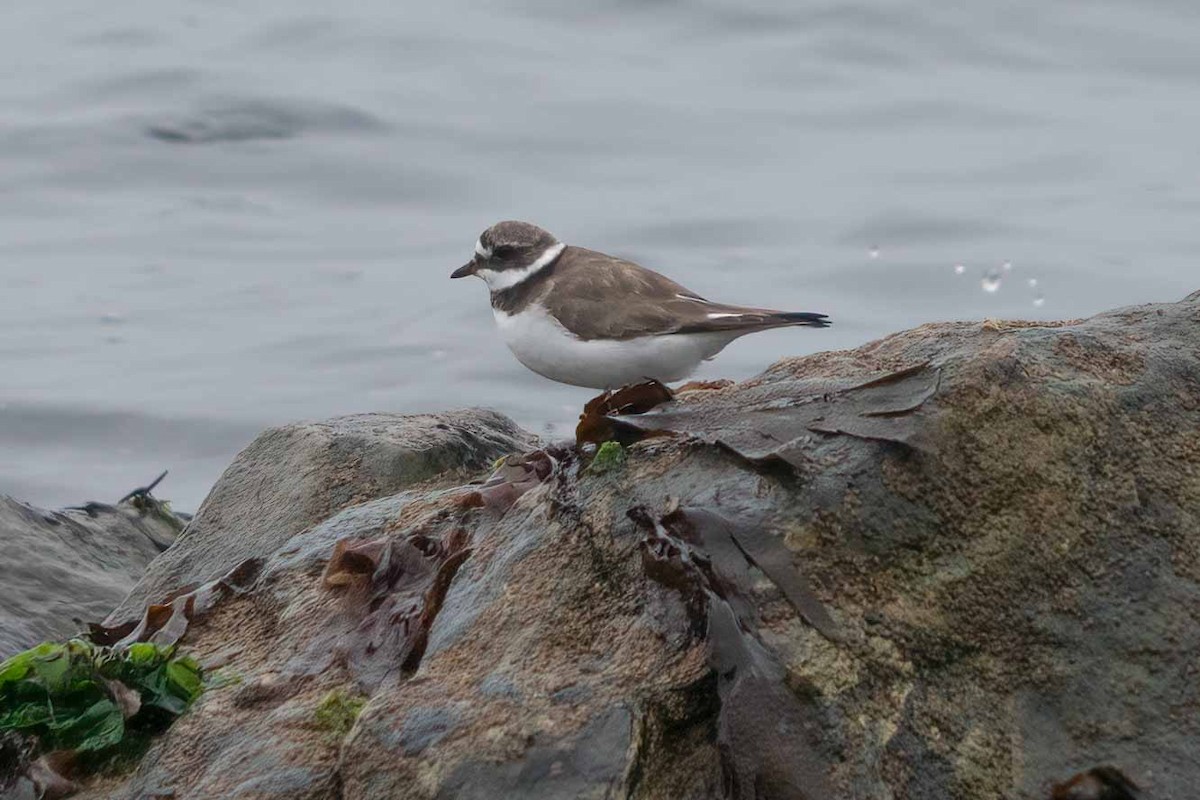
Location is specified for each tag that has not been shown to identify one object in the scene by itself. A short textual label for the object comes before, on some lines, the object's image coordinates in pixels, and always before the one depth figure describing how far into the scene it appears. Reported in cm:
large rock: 562
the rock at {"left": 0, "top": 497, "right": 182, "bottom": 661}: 1116
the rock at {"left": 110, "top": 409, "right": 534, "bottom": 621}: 999
